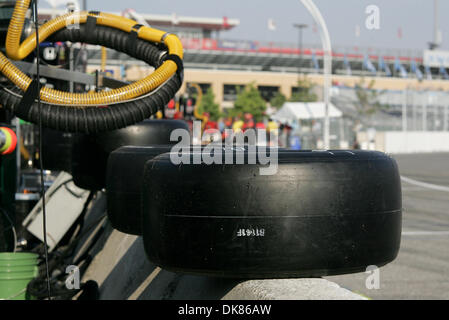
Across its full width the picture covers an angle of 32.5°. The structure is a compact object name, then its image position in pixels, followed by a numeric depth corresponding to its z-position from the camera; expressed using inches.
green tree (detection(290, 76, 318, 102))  2866.6
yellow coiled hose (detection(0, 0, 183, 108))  176.2
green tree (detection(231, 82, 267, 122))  3462.1
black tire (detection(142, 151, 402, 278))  122.7
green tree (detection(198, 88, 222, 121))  3385.8
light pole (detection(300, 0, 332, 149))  743.1
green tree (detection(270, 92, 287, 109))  3558.1
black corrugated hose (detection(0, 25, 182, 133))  176.6
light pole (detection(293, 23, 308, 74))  3230.8
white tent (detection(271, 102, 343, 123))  1796.3
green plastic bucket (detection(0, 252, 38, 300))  246.7
